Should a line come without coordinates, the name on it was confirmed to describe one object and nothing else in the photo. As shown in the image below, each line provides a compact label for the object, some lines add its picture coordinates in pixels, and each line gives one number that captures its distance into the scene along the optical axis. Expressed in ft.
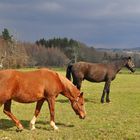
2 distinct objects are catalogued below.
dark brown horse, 63.98
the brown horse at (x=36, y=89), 34.04
